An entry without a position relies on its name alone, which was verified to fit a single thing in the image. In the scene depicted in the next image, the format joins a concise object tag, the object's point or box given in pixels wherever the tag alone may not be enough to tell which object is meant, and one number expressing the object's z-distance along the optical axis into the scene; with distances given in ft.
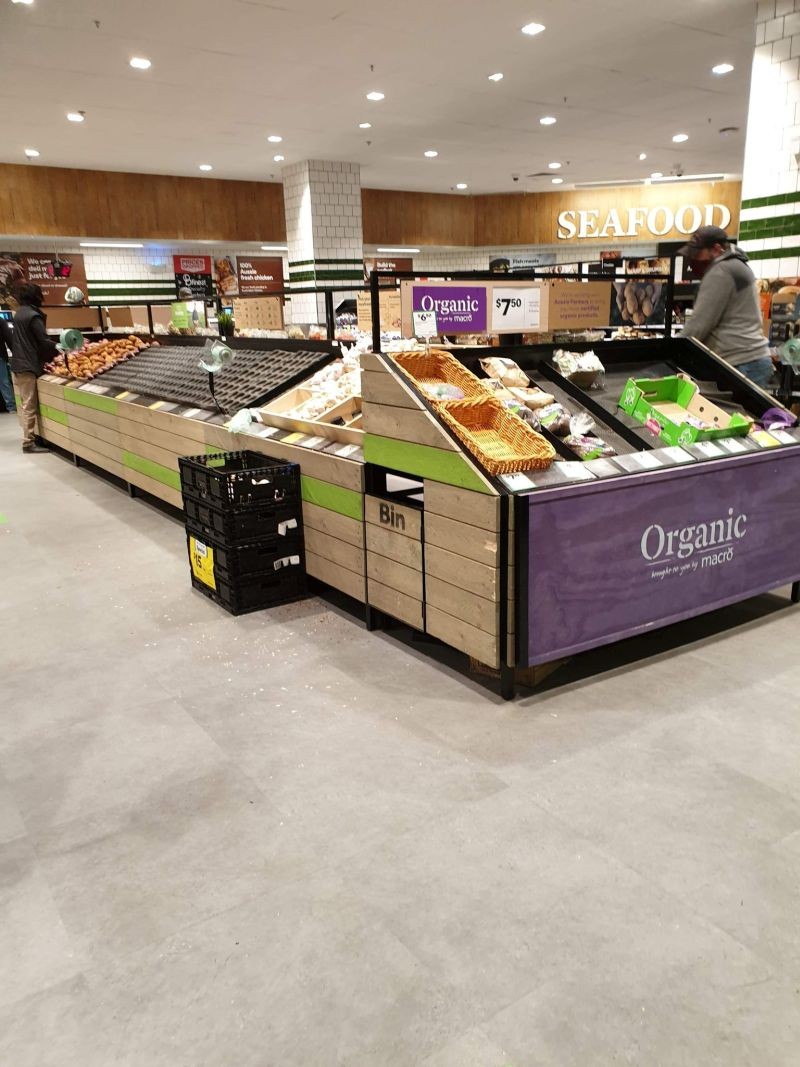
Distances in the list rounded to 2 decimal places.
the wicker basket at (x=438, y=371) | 11.31
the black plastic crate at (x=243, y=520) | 13.12
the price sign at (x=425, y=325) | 11.43
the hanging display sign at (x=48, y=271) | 48.26
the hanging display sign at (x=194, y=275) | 53.93
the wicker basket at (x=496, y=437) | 9.93
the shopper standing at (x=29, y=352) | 28.86
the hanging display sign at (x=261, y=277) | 41.50
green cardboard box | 11.89
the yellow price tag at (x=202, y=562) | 13.99
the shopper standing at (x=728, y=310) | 14.34
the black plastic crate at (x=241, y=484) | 12.98
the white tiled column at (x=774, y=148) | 19.89
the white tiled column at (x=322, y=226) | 43.91
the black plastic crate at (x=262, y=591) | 13.56
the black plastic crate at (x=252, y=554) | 13.38
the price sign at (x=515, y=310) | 12.23
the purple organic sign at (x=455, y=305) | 11.43
